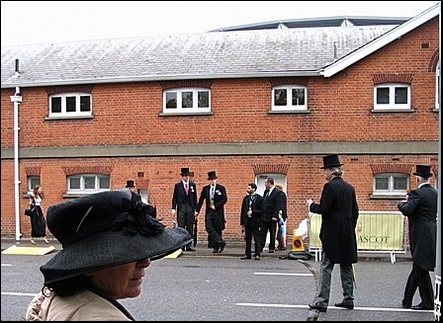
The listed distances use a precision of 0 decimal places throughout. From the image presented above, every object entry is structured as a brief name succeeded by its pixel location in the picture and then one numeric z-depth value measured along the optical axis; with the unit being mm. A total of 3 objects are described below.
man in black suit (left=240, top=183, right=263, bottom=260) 7289
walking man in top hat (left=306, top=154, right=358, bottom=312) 4070
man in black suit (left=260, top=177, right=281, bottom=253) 7414
